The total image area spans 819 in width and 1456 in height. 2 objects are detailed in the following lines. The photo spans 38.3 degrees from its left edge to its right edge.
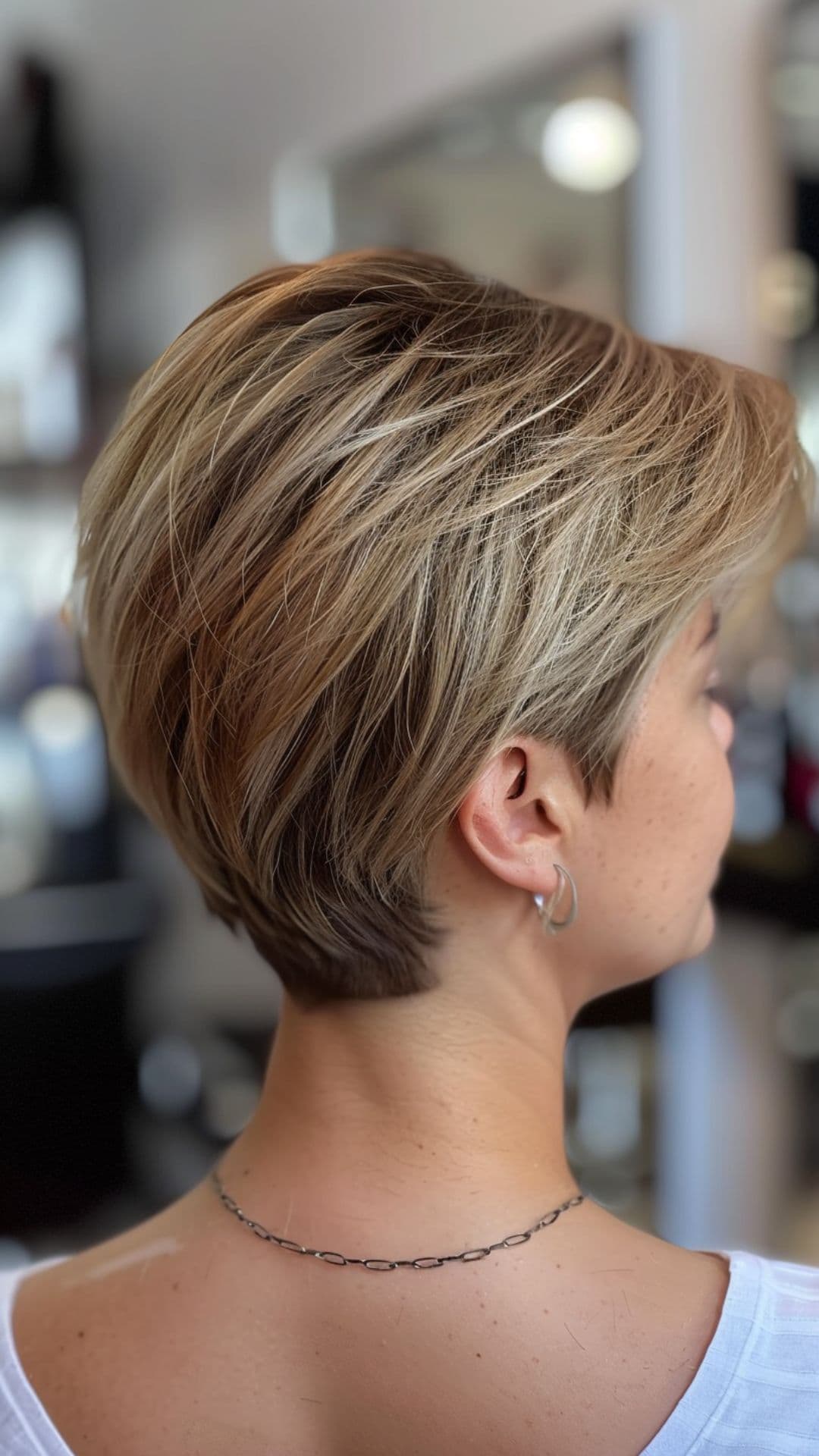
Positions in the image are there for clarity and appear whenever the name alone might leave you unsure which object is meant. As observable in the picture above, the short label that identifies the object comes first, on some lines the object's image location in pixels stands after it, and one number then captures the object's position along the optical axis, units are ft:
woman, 2.13
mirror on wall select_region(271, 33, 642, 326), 5.96
